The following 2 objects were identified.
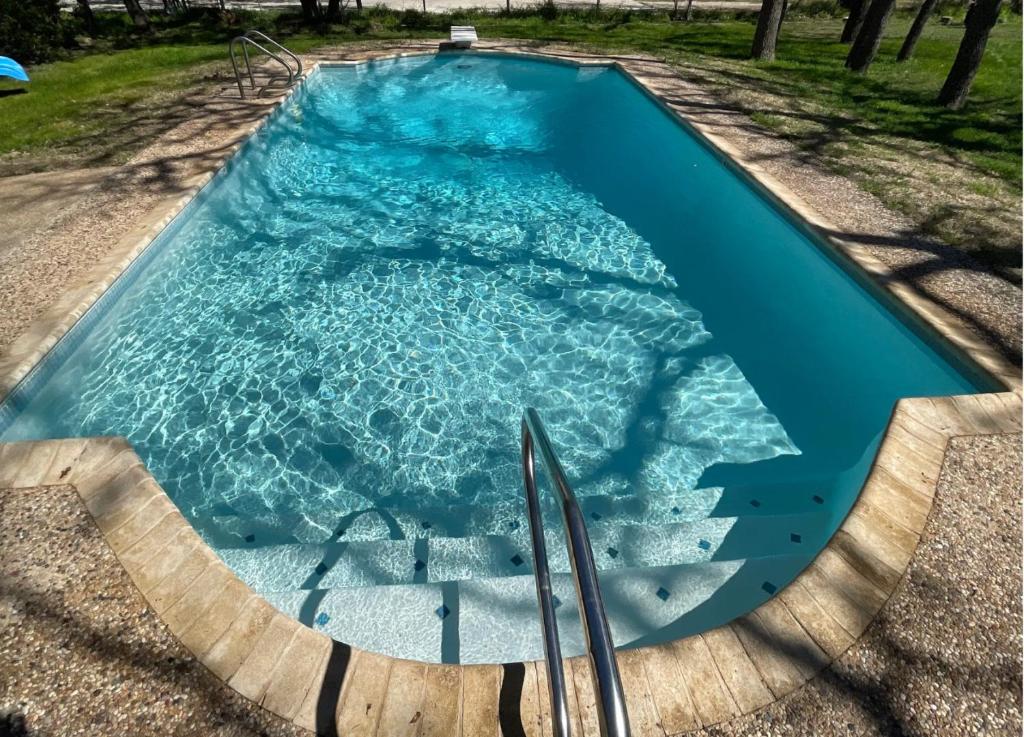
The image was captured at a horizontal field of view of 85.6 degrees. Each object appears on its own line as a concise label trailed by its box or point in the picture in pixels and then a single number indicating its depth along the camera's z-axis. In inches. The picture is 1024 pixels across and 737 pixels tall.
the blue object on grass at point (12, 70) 362.3
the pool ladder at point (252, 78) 334.2
